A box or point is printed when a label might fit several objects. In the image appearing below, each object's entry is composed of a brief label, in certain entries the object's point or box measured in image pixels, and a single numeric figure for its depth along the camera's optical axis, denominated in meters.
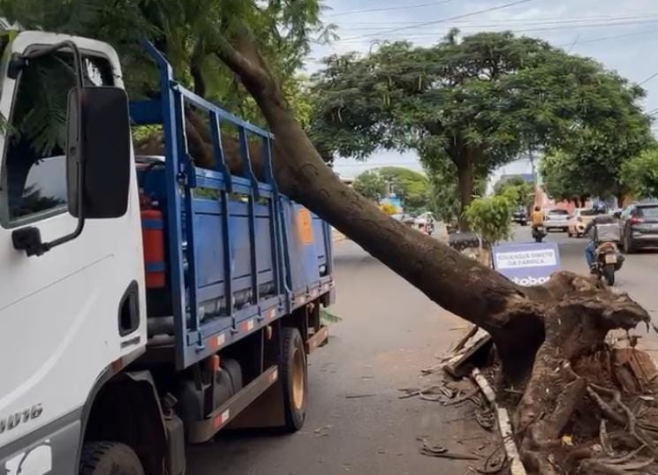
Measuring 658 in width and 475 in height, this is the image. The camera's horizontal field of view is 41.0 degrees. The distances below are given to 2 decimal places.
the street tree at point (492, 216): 18.27
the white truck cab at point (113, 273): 2.98
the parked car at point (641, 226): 26.73
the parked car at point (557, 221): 49.41
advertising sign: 10.67
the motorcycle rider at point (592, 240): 17.59
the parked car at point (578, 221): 41.00
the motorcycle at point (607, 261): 16.03
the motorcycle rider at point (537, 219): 33.10
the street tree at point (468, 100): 26.05
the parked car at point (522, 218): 66.94
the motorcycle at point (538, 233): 32.00
